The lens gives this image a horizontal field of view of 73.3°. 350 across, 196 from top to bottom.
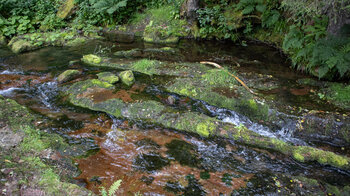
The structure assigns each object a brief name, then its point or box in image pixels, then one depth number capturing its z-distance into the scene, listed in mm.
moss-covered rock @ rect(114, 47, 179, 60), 9405
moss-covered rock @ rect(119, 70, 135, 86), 6828
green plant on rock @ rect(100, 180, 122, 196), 2784
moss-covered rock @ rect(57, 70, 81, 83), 7094
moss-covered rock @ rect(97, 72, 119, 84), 6742
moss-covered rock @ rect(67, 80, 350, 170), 4246
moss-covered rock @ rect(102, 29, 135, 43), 12406
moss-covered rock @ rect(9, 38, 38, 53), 10430
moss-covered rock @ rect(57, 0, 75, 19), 14993
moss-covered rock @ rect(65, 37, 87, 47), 11516
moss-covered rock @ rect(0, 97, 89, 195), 2953
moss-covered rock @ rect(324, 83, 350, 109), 5725
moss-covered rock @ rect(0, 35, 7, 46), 11938
